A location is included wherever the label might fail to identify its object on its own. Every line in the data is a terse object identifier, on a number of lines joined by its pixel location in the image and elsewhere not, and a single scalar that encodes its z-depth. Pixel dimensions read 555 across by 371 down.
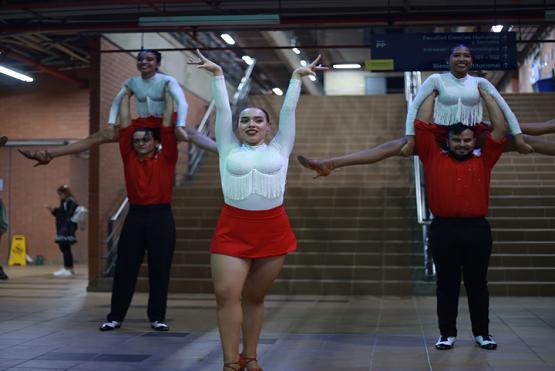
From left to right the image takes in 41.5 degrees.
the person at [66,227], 12.38
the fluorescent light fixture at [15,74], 11.21
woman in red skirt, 3.93
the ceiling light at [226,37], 13.49
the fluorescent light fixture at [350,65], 11.93
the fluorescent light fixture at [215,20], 9.15
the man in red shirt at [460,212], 5.16
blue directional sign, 10.36
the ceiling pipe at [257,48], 9.89
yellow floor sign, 15.72
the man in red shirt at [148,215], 6.14
